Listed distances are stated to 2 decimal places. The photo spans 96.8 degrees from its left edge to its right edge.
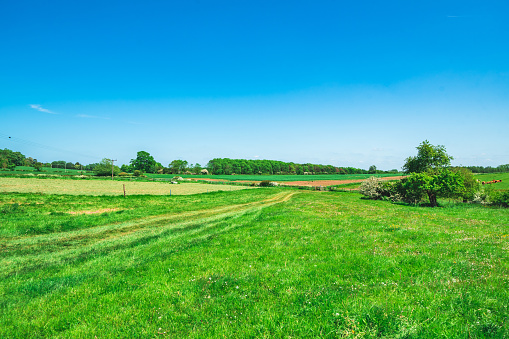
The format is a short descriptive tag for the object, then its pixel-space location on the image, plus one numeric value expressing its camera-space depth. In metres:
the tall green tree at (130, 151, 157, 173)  192.38
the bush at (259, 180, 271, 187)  93.12
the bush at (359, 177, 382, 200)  49.66
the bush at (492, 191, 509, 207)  31.36
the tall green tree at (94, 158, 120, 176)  142.38
